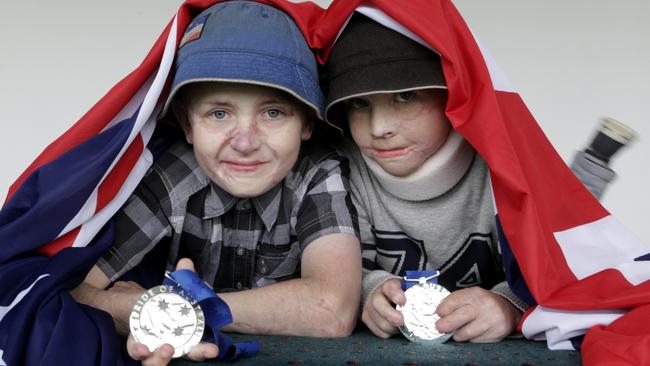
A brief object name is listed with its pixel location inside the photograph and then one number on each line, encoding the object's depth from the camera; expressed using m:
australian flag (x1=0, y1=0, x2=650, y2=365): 1.58
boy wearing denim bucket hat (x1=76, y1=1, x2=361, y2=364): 1.73
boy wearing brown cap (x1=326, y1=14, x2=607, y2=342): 1.73
